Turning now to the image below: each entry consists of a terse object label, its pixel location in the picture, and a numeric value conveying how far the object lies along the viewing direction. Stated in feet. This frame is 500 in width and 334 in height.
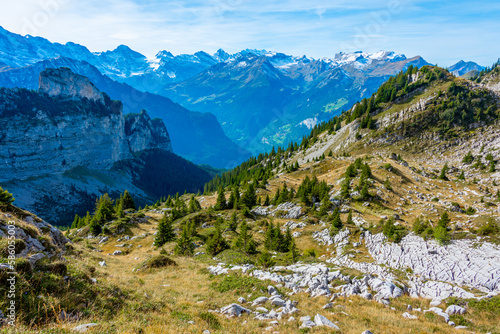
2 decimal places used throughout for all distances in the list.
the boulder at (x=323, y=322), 46.03
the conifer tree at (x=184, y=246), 137.64
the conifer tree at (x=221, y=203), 251.39
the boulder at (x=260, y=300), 58.75
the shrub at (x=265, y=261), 101.68
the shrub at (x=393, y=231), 121.75
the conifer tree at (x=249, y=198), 251.80
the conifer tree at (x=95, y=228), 221.23
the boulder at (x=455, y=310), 55.98
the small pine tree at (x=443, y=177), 285.43
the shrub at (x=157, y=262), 96.54
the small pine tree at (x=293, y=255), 110.62
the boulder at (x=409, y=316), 53.48
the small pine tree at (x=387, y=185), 219.20
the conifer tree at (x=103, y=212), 232.12
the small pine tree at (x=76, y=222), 324.52
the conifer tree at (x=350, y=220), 158.77
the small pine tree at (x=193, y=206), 269.85
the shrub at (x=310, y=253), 128.65
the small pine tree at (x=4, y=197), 84.64
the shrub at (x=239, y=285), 68.03
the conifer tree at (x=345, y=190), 214.69
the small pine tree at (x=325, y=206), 195.87
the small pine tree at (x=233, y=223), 187.32
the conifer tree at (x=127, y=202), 310.45
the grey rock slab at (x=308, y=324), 45.70
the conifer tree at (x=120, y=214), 247.29
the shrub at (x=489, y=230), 106.63
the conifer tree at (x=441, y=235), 107.76
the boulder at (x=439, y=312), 53.47
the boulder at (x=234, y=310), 51.31
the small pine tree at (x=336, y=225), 152.78
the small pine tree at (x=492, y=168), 330.13
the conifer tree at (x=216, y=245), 132.67
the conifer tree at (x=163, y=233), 168.45
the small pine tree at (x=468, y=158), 375.90
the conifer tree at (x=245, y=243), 126.82
